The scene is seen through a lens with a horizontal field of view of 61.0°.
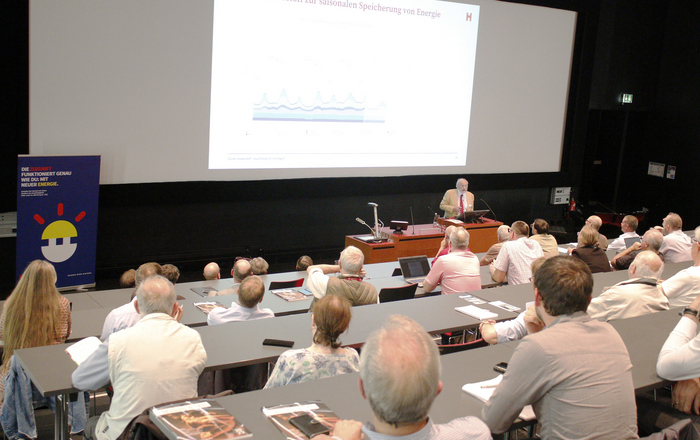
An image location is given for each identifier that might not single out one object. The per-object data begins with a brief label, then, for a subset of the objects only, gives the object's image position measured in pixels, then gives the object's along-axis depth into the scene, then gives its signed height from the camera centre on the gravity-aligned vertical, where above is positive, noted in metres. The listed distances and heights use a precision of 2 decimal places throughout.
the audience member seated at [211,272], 5.42 -1.18
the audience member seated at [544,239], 5.93 -0.74
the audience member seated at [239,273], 4.72 -1.02
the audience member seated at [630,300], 3.49 -0.76
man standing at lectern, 8.81 -0.63
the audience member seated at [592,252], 5.38 -0.76
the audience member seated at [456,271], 4.89 -0.93
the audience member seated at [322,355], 2.46 -0.87
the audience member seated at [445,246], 5.76 -0.88
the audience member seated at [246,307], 3.54 -0.98
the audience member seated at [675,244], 6.11 -0.71
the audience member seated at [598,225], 6.64 -0.64
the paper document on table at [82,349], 2.70 -1.01
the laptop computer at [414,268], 5.46 -1.04
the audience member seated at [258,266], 5.19 -1.06
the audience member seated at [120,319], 3.21 -0.99
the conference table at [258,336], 2.61 -1.01
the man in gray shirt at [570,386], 1.92 -0.71
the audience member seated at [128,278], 5.05 -1.21
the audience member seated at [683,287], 3.93 -0.74
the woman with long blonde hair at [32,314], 3.22 -1.01
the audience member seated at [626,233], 6.82 -0.71
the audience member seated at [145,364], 2.30 -0.89
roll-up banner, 6.14 -0.89
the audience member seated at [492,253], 6.15 -0.94
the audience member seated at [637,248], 5.79 -0.75
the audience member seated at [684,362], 2.36 -0.75
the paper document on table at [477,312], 3.70 -0.96
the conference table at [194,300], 3.85 -1.21
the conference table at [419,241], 7.59 -1.14
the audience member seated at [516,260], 5.24 -0.86
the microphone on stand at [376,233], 7.71 -1.04
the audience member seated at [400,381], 1.44 -0.55
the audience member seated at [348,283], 3.96 -0.89
